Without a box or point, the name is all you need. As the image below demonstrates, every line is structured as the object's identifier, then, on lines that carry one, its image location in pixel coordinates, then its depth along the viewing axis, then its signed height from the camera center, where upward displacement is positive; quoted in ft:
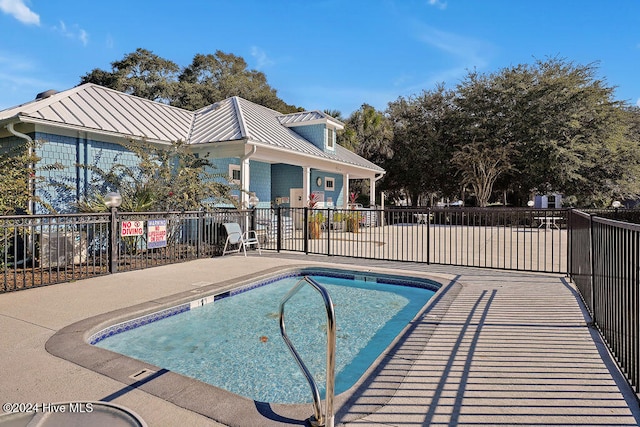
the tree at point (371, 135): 86.17 +17.68
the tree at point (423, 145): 84.38 +15.25
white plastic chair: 29.61 -2.26
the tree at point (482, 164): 73.82 +9.66
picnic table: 59.06 -1.83
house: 27.91 +6.83
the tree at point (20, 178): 21.94 +2.12
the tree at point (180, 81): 86.99 +32.86
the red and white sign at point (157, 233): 23.98 -1.49
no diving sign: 22.68 -1.09
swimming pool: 11.16 -4.91
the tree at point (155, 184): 28.89 +2.25
